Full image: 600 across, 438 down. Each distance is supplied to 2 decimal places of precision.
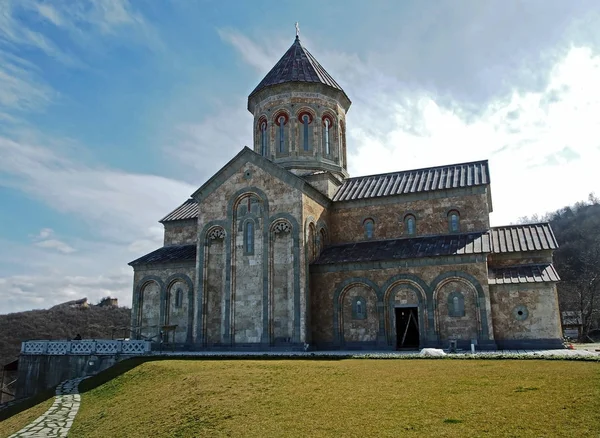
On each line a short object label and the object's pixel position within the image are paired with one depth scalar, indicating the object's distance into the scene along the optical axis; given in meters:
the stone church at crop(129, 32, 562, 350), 24.08
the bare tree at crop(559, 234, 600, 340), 43.16
